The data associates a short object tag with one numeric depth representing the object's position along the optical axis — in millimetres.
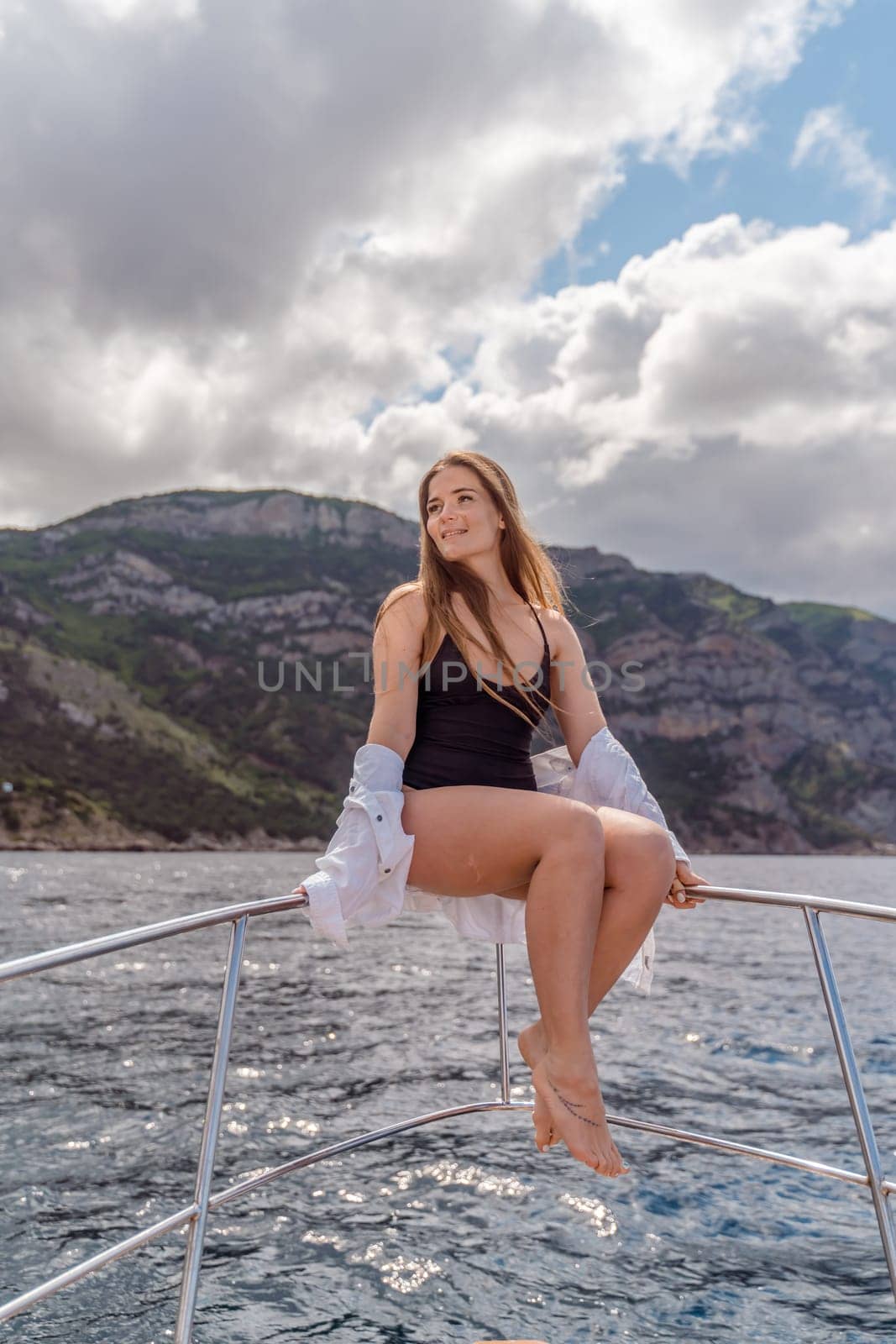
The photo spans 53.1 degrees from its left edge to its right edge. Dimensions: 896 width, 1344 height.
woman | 2322
